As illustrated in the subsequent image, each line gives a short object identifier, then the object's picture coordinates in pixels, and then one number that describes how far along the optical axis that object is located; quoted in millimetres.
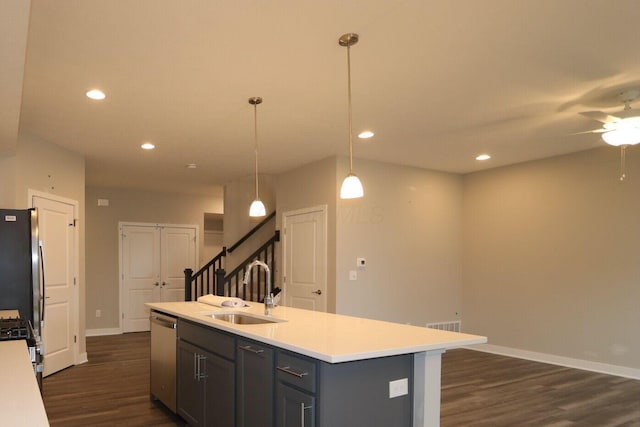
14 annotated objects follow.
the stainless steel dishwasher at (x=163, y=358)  3791
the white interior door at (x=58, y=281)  5074
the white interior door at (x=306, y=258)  5879
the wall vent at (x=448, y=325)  6639
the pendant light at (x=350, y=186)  2971
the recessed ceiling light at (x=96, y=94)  3527
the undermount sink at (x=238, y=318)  3611
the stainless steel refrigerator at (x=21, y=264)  3605
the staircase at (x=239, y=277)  6984
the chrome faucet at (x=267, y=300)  3500
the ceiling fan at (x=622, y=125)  3391
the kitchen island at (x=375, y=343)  2111
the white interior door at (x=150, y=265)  8391
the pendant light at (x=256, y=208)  4211
